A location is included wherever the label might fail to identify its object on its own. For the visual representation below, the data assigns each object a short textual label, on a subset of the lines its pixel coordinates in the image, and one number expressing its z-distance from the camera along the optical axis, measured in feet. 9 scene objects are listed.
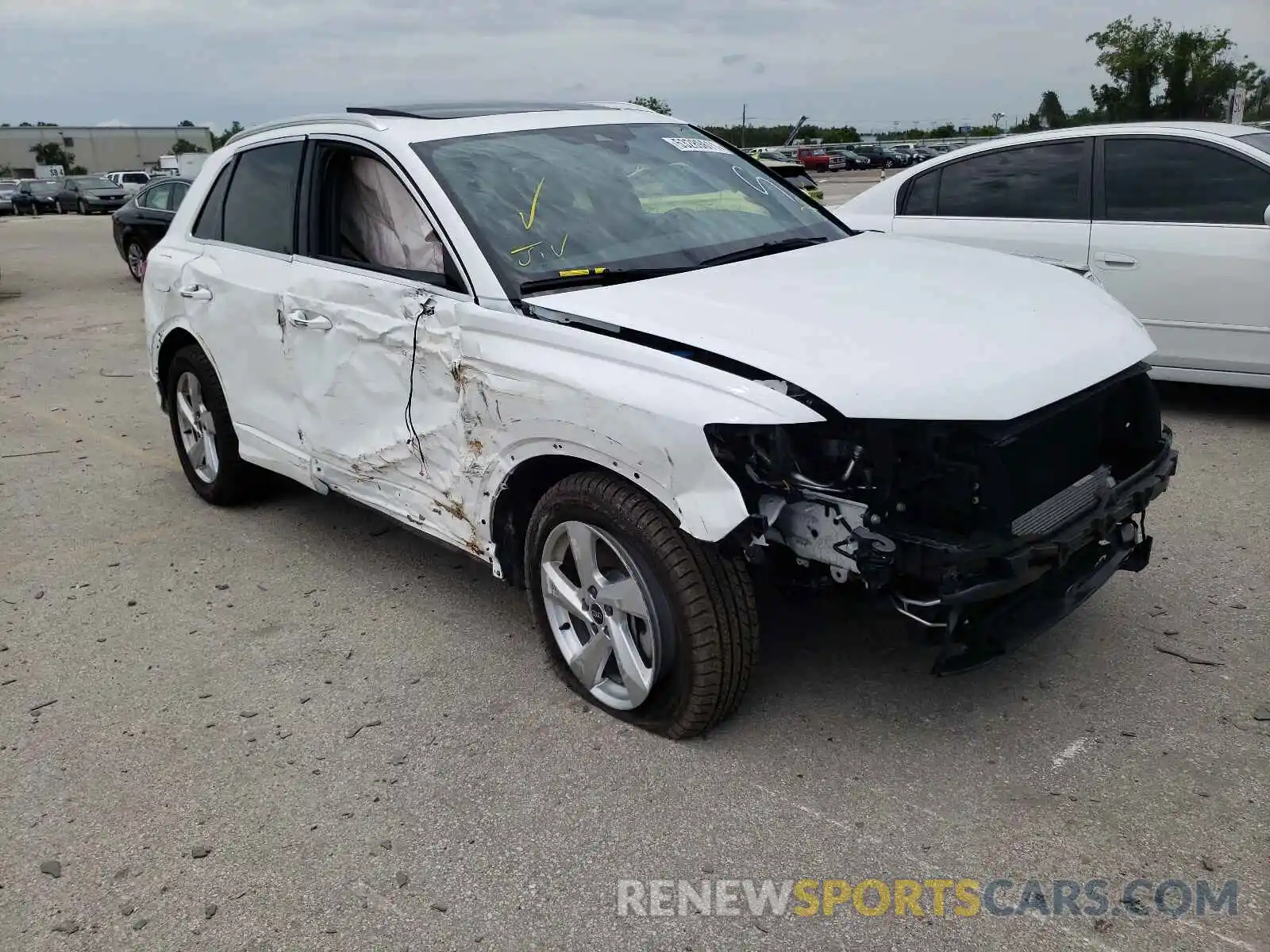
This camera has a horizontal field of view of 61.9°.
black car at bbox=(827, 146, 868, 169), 160.03
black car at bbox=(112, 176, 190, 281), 47.16
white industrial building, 345.72
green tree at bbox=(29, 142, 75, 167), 333.62
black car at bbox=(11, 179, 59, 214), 149.59
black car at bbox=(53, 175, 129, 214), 136.05
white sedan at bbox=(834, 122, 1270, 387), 18.80
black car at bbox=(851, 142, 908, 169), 160.97
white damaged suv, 9.10
